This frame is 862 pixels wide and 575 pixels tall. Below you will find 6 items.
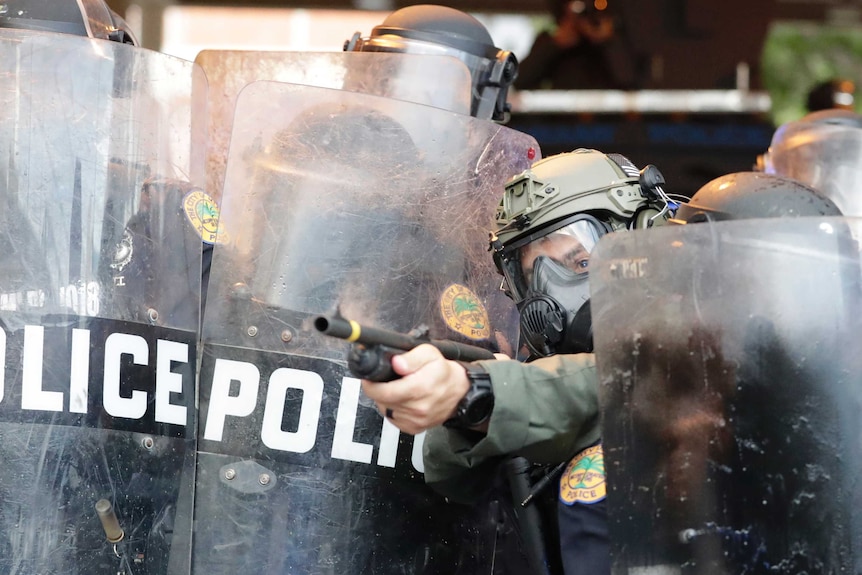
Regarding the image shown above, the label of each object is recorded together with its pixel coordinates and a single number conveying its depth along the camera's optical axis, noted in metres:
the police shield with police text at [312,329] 4.69
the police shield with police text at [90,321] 4.41
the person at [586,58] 15.62
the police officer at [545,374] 3.80
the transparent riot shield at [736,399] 3.41
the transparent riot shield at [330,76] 5.92
